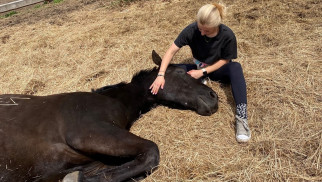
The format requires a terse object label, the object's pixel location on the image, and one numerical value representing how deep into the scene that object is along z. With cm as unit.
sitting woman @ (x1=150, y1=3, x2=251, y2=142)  311
